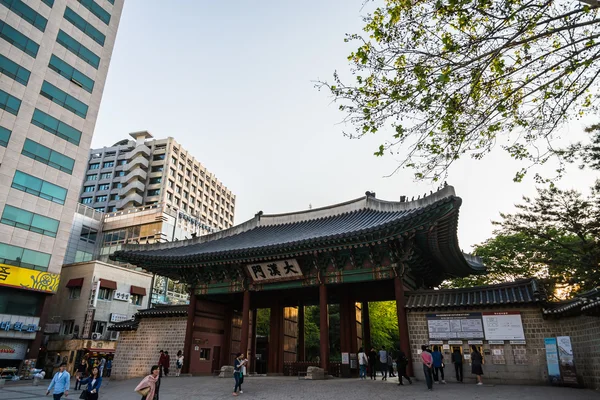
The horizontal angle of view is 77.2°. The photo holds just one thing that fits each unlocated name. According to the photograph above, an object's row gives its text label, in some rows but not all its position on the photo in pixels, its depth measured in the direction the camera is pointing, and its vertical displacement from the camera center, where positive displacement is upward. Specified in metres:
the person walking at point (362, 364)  16.02 -1.07
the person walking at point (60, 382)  9.85 -1.39
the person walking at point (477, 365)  12.99 -0.77
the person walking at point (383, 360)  15.77 -0.88
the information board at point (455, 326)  13.98 +0.53
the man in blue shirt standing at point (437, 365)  13.58 -0.85
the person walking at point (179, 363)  18.87 -1.51
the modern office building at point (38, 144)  28.55 +14.48
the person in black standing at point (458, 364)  13.56 -0.79
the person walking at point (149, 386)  8.21 -1.16
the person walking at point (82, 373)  18.20 -2.15
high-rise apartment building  64.56 +26.03
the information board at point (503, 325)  13.41 +0.58
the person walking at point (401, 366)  13.30 -0.91
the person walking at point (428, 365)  12.01 -0.78
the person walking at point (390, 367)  17.39 -1.24
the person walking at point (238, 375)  13.28 -1.39
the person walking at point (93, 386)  9.30 -1.36
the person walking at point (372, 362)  16.41 -1.01
